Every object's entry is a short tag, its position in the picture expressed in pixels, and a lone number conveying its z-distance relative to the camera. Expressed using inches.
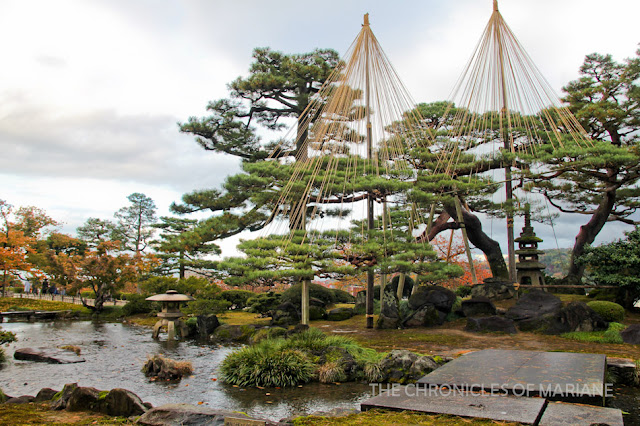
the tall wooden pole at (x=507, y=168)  495.8
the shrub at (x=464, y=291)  657.0
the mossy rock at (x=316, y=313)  595.5
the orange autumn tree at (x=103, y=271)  741.3
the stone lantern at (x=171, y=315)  482.0
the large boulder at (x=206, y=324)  498.9
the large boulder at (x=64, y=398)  194.3
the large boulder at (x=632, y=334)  343.0
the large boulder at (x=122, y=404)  186.9
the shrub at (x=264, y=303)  649.0
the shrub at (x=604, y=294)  499.9
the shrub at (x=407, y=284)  649.5
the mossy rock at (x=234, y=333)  452.8
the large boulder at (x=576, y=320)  385.4
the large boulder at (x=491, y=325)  417.4
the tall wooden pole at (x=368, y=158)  409.4
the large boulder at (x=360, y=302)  627.7
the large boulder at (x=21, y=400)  209.5
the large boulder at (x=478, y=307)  478.0
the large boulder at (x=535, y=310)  412.5
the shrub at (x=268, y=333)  392.8
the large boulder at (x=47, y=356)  349.1
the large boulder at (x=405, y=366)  251.1
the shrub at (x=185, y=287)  595.5
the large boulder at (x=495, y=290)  561.8
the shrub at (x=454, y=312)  491.5
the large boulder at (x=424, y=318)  469.4
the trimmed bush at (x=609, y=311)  404.5
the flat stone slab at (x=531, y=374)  171.6
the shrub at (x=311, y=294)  679.7
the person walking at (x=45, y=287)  1203.2
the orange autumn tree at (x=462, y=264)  1071.6
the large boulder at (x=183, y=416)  161.2
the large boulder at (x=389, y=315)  460.3
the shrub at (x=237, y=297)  804.6
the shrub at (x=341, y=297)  772.6
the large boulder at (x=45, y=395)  214.8
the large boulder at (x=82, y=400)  191.8
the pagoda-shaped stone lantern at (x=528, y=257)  579.8
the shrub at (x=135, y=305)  768.3
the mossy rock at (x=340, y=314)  587.8
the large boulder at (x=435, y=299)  490.3
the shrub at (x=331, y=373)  264.2
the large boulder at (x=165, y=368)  283.3
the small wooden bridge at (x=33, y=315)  737.9
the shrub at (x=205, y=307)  549.3
